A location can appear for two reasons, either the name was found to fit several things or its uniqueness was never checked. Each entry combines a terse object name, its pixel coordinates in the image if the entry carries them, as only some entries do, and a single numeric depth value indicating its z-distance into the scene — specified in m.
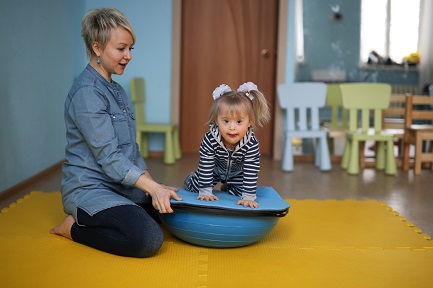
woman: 2.07
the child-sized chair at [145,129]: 4.69
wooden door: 5.18
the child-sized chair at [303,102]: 4.80
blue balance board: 2.06
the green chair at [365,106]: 4.73
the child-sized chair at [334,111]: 5.22
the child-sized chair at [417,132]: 4.49
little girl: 2.19
